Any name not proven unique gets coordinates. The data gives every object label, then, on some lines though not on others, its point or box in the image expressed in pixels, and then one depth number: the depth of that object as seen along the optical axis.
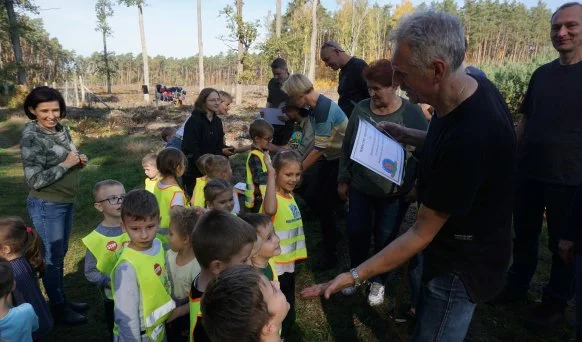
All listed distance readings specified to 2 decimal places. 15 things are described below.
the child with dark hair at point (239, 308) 1.42
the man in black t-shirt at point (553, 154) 2.84
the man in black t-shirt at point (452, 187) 1.47
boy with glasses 2.55
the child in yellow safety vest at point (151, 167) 4.20
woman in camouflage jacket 2.95
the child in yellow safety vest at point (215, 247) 1.97
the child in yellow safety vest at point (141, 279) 2.07
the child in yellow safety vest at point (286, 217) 3.02
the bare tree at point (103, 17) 35.88
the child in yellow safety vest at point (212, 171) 3.84
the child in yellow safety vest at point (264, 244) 2.41
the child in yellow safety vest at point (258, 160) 4.10
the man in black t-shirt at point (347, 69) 4.80
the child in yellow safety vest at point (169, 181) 3.57
